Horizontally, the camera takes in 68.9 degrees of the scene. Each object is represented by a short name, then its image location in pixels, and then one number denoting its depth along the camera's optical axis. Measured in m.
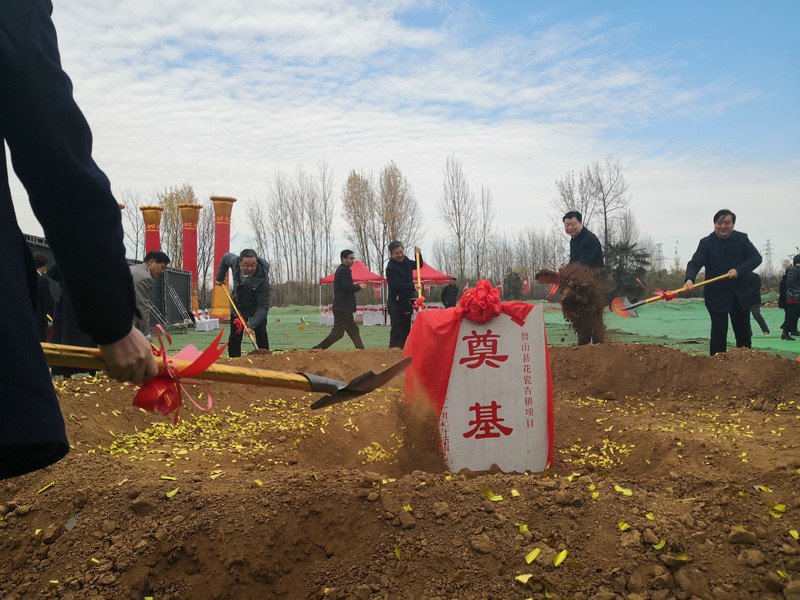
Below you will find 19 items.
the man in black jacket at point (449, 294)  12.89
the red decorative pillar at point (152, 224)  21.34
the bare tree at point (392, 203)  28.75
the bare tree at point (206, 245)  31.97
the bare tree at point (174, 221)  30.98
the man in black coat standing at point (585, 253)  6.44
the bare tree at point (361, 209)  29.42
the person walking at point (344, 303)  8.17
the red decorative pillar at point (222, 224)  20.08
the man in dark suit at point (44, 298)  5.82
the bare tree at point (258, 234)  34.59
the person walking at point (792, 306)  9.08
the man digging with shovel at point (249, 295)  6.95
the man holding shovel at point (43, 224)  0.94
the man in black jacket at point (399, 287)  8.01
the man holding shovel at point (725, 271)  6.02
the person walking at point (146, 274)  5.32
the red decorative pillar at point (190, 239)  21.12
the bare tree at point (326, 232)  33.66
